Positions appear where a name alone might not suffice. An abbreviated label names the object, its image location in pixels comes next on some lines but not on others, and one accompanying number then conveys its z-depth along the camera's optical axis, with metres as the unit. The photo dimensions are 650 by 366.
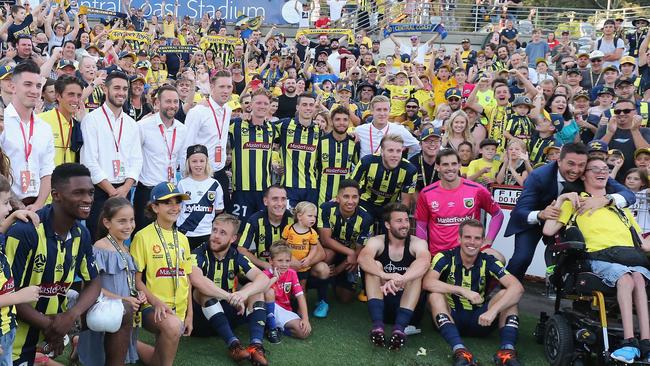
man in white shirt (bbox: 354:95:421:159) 7.57
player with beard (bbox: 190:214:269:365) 5.36
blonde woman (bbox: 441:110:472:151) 8.38
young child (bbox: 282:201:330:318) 6.39
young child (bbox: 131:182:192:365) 4.84
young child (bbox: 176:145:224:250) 6.34
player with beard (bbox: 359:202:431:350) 5.77
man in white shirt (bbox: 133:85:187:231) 6.42
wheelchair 4.91
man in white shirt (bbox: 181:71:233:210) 6.93
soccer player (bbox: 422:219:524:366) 5.59
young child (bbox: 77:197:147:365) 4.45
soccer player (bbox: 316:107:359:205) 7.35
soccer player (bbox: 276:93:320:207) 7.33
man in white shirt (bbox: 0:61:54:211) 5.05
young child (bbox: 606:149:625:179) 7.17
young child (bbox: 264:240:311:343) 5.81
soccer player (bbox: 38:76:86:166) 5.71
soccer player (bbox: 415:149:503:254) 6.56
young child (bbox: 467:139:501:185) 8.02
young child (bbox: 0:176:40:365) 3.45
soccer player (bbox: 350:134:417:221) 6.97
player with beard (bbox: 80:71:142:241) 5.92
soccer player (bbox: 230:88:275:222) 7.15
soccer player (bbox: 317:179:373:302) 6.76
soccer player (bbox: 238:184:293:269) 6.38
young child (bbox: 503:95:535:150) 8.93
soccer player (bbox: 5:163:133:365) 3.85
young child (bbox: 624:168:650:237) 6.63
